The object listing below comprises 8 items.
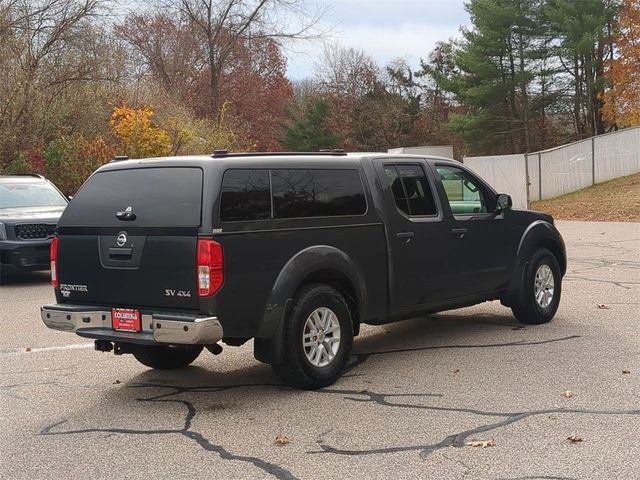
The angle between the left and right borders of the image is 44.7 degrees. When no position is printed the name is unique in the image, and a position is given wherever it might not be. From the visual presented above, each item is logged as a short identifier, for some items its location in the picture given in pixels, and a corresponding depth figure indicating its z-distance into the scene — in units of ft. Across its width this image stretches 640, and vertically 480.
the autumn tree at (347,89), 178.50
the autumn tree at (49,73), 75.77
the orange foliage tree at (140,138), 79.51
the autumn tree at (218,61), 150.00
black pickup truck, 18.06
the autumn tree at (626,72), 117.21
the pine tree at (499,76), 134.92
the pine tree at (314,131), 173.76
